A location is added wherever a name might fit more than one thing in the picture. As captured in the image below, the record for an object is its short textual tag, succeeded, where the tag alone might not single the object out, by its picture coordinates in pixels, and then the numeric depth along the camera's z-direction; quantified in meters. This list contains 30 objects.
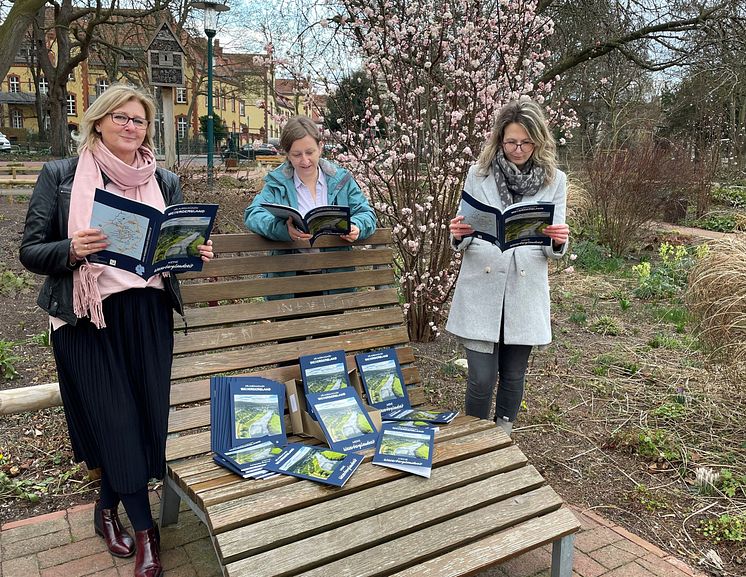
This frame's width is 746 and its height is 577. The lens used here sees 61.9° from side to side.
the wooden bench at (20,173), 15.03
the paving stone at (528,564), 2.70
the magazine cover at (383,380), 3.08
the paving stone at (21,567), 2.56
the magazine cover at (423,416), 2.91
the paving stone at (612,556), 2.79
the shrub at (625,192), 8.90
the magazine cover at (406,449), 2.45
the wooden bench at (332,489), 2.06
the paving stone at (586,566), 2.71
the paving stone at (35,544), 2.70
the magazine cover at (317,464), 2.32
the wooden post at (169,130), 8.32
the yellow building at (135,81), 22.25
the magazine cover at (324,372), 2.96
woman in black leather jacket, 2.28
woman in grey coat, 2.87
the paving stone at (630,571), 2.71
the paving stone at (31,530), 2.80
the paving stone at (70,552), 2.65
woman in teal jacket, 3.01
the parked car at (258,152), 19.13
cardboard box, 2.78
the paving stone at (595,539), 2.91
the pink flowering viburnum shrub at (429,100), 4.75
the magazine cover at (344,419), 2.64
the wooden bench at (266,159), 19.49
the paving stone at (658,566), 2.73
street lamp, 10.47
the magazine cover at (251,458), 2.36
